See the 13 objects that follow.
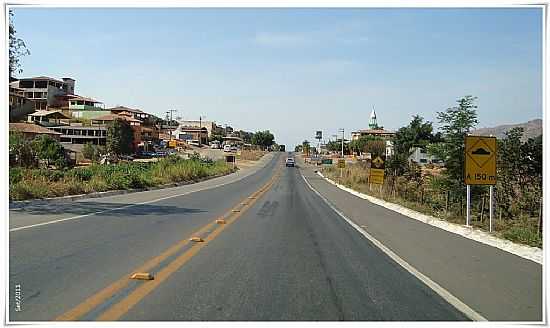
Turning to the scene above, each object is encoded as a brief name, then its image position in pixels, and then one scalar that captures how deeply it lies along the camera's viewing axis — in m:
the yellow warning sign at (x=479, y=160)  14.45
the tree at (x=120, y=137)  69.44
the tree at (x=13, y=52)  17.03
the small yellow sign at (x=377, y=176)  31.02
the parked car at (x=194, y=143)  141.86
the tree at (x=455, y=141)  20.84
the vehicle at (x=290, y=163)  98.75
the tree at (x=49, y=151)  35.54
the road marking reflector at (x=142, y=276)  7.72
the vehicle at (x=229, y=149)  125.69
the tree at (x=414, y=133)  53.81
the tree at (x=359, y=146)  108.40
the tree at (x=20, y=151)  28.02
